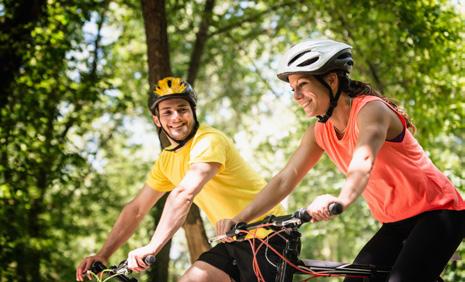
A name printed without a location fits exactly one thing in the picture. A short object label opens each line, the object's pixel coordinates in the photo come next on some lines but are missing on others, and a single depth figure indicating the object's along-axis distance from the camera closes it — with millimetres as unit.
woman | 3521
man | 4043
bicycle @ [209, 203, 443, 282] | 3406
